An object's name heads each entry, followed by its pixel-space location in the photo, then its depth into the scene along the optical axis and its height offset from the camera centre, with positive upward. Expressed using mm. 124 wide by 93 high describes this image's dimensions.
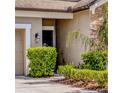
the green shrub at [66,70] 14621 -1430
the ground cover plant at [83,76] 11841 -1546
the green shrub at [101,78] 11646 -1464
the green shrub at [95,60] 13598 -857
